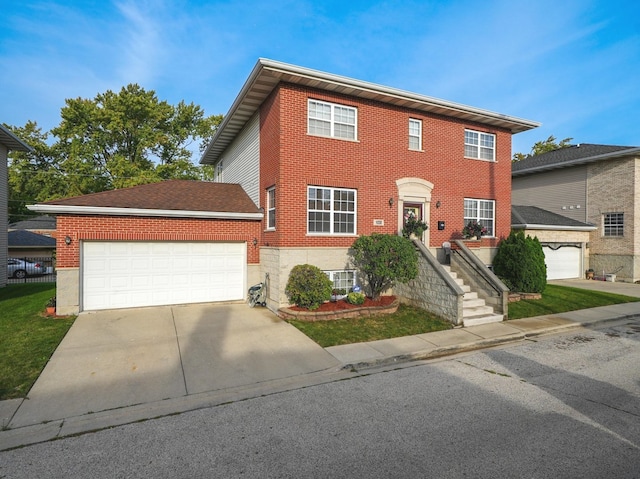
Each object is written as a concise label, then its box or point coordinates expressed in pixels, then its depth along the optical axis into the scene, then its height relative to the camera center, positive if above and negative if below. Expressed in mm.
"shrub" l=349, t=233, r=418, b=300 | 10438 -529
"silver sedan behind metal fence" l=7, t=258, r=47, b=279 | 23438 -2040
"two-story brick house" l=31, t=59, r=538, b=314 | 10578 +1657
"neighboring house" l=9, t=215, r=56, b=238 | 34562 +1397
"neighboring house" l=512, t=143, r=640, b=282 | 18672 +2573
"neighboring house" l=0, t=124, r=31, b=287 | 15945 +2186
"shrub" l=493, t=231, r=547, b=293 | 13141 -988
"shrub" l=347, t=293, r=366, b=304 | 10727 -1845
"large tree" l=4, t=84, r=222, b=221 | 29078 +8510
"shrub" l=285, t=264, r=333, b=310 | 10211 -1431
